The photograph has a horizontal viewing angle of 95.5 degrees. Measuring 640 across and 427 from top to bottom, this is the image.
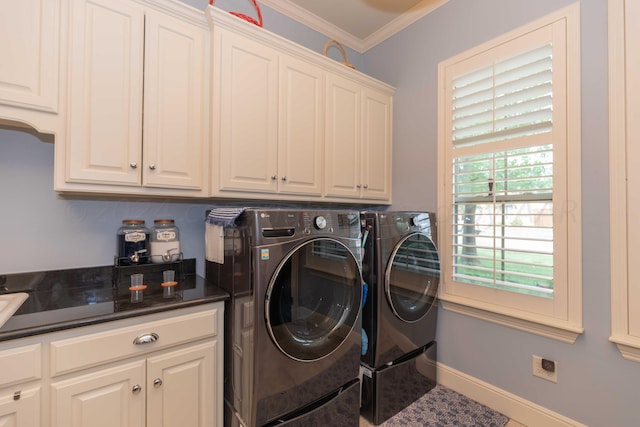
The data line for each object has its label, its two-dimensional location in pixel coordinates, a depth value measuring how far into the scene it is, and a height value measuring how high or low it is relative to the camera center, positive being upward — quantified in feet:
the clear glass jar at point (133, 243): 5.23 -0.52
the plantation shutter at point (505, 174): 5.36 +0.86
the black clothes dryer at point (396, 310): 5.57 -1.91
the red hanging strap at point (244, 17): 5.61 +3.85
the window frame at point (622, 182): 4.46 +0.56
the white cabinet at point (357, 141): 6.86 +1.89
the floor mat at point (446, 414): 5.51 -3.92
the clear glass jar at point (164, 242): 5.52 -0.52
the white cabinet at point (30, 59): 3.82 +2.11
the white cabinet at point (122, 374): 3.34 -2.10
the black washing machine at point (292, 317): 4.22 -1.64
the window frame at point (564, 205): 4.99 +0.21
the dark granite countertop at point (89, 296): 3.50 -1.28
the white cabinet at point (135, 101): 4.23 +1.80
